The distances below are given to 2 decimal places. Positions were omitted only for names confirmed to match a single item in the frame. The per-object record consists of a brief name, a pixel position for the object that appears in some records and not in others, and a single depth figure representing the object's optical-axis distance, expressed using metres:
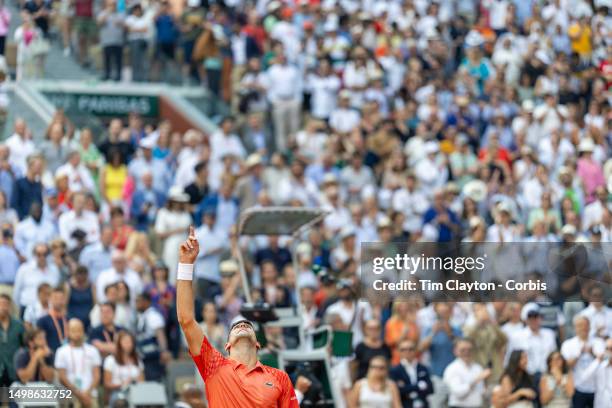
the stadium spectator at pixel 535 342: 17.03
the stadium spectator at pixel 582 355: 16.12
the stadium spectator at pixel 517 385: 16.31
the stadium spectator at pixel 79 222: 18.72
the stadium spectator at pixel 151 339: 16.81
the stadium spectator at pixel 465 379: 16.59
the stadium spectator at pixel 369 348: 16.84
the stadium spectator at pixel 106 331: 16.34
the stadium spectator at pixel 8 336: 15.25
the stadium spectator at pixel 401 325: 17.41
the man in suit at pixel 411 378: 16.42
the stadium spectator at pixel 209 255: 19.16
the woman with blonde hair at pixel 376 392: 16.11
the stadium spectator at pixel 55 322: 16.20
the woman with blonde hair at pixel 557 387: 16.42
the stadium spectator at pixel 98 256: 18.14
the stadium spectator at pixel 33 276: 17.19
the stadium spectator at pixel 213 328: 17.16
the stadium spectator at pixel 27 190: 19.11
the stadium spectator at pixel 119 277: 17.59
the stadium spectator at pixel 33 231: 18.25
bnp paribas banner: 24.14
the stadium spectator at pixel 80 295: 17.03
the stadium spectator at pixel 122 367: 16.08
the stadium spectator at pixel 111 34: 24.34
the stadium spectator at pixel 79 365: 15.77
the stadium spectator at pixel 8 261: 17.48
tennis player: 9.31
